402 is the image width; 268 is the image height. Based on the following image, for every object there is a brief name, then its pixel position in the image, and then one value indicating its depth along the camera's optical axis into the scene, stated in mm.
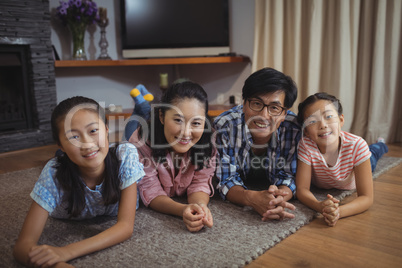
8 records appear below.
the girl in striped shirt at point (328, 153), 1369
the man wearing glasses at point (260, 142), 1395
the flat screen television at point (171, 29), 3266
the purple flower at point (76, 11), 2873
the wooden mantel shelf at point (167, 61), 3076
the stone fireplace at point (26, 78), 2668
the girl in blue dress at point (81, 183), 998
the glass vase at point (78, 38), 2965
